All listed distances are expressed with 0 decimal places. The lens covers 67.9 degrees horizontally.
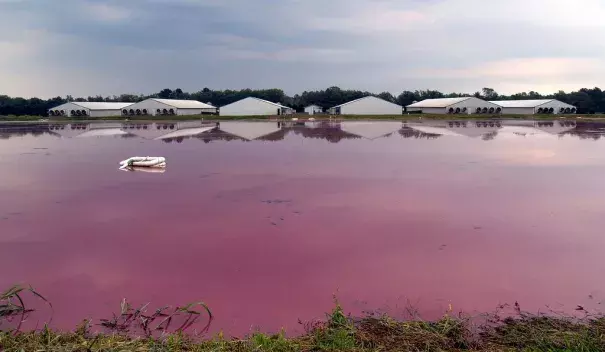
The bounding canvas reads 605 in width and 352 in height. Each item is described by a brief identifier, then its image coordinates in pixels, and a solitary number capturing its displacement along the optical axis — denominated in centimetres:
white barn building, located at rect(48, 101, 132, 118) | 5556
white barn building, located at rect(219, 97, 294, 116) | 5494
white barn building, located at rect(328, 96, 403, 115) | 5578
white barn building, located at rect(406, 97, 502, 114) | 5475
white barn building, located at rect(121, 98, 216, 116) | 5507
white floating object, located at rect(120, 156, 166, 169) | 1571
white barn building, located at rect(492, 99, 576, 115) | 5306
